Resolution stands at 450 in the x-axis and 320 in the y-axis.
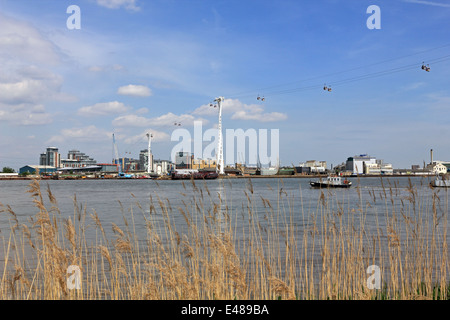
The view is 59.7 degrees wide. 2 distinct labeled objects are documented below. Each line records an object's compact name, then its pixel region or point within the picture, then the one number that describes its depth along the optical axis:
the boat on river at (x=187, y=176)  176.50
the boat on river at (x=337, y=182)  82.71
